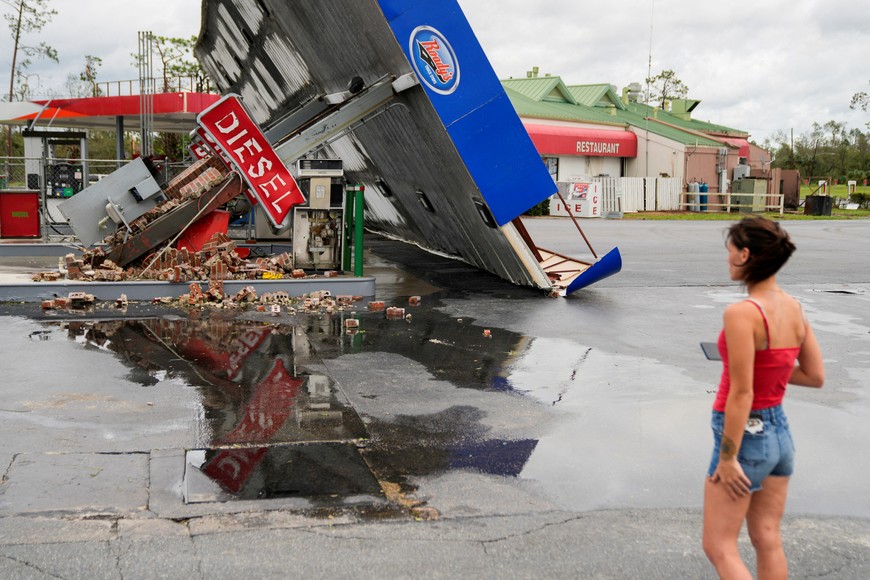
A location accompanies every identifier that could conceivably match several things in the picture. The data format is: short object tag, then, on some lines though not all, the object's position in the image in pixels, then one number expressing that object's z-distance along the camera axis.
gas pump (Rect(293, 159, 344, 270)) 13.47
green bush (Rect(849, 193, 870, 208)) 49.97
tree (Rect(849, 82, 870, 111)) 59.31
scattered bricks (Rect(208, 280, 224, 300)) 11.68
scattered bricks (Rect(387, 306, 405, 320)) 11.12
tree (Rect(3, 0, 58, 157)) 39.44
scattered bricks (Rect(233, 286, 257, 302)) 11.81
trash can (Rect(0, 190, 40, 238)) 19.59
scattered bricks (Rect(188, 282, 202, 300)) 11.75
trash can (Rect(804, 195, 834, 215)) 41.81
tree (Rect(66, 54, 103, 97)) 42.77
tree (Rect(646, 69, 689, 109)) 74.81
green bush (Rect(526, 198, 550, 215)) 38.91
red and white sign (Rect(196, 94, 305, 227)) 12.16
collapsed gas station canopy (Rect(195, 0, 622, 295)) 11.34
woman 3.24
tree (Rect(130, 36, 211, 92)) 40.81
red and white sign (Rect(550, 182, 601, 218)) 37.72
